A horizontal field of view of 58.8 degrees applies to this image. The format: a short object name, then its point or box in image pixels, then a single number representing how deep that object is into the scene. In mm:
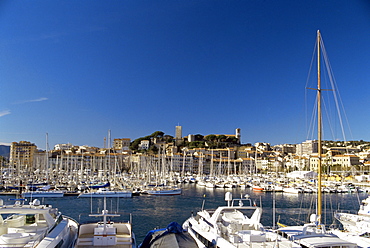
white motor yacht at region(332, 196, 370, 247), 12336
